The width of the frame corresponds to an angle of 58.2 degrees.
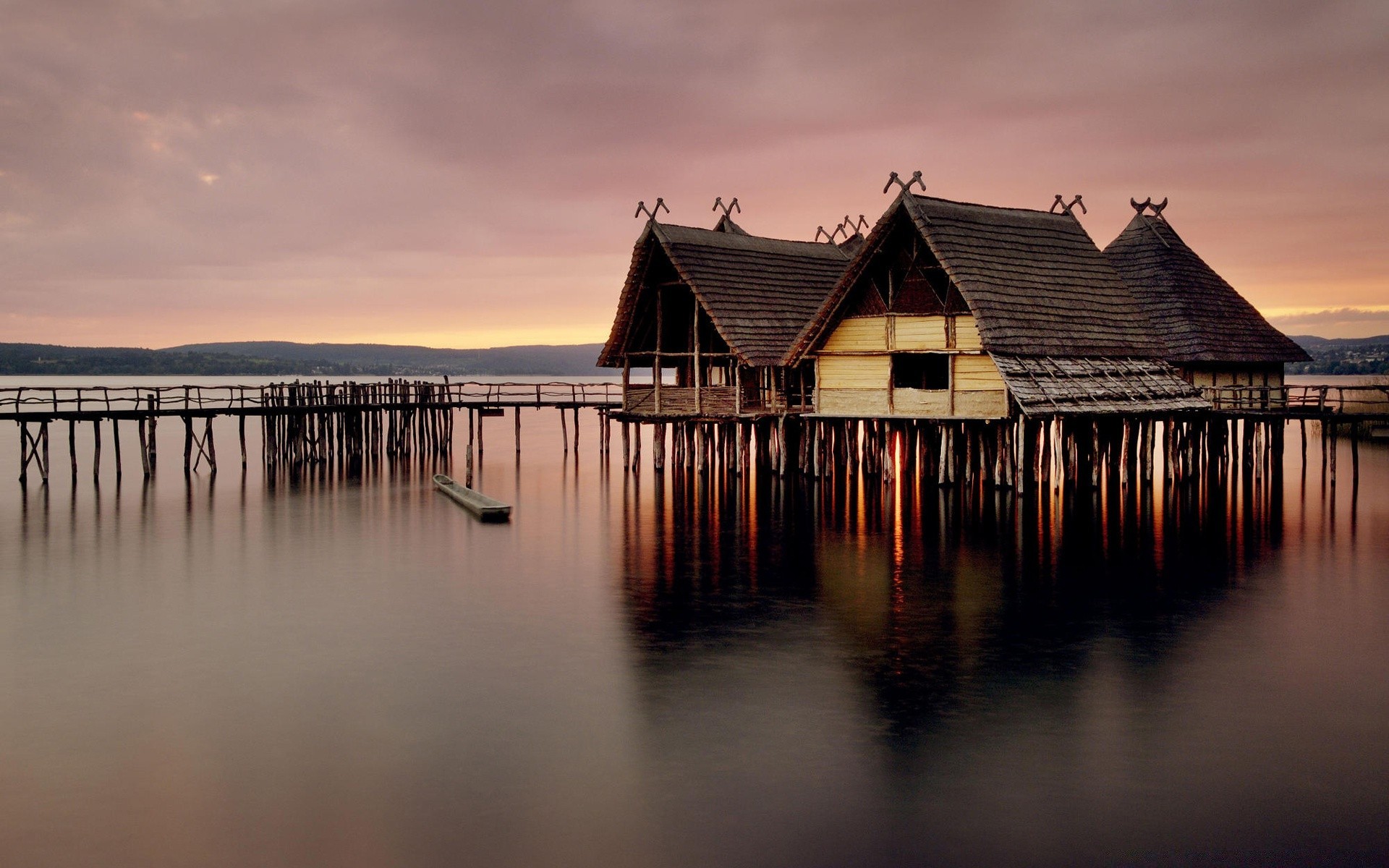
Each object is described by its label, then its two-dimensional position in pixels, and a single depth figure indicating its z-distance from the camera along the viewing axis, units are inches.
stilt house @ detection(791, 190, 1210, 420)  1144.2
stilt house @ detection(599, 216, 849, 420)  1312.7
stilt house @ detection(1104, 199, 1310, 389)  1387.8
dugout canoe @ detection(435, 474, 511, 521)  1168.8
